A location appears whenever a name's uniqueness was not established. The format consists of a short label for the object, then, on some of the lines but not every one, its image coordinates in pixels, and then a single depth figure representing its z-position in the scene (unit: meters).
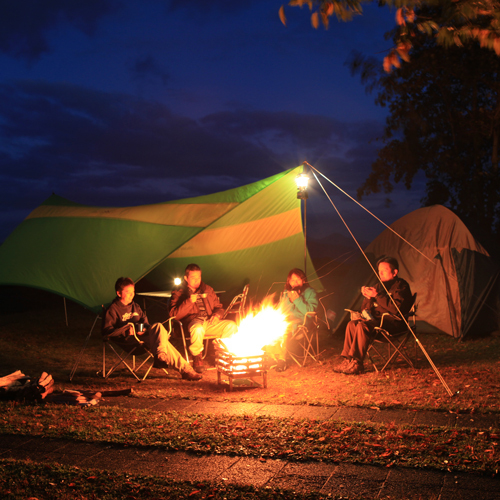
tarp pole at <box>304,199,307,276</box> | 5.95
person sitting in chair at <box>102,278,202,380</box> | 4.39
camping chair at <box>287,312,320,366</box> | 5.04
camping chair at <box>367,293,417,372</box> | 4.49
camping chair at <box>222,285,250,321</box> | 5.16
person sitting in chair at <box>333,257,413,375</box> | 4.52
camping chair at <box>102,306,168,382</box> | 4.46
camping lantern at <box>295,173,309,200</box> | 5.86
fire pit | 4.02
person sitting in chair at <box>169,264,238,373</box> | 5.00
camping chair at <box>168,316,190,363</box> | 4.79
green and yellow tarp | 5.46
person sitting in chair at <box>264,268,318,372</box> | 4.98
